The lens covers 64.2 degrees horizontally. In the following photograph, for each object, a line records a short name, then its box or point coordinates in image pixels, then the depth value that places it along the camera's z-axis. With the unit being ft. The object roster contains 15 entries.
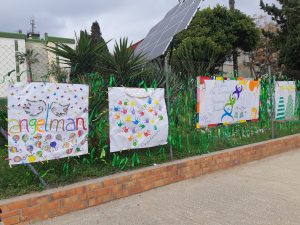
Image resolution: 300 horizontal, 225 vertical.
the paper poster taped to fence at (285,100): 19.18
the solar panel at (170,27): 20.68
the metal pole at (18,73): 10.34
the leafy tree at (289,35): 32.26
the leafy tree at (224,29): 45.44
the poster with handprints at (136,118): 11.19
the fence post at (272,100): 18.18
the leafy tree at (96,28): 67.52
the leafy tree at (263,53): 63.62
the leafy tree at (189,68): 15.17
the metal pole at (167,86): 12.76
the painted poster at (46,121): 9.10
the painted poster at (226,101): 14.10
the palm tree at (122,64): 12.59
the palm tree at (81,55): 12.64
